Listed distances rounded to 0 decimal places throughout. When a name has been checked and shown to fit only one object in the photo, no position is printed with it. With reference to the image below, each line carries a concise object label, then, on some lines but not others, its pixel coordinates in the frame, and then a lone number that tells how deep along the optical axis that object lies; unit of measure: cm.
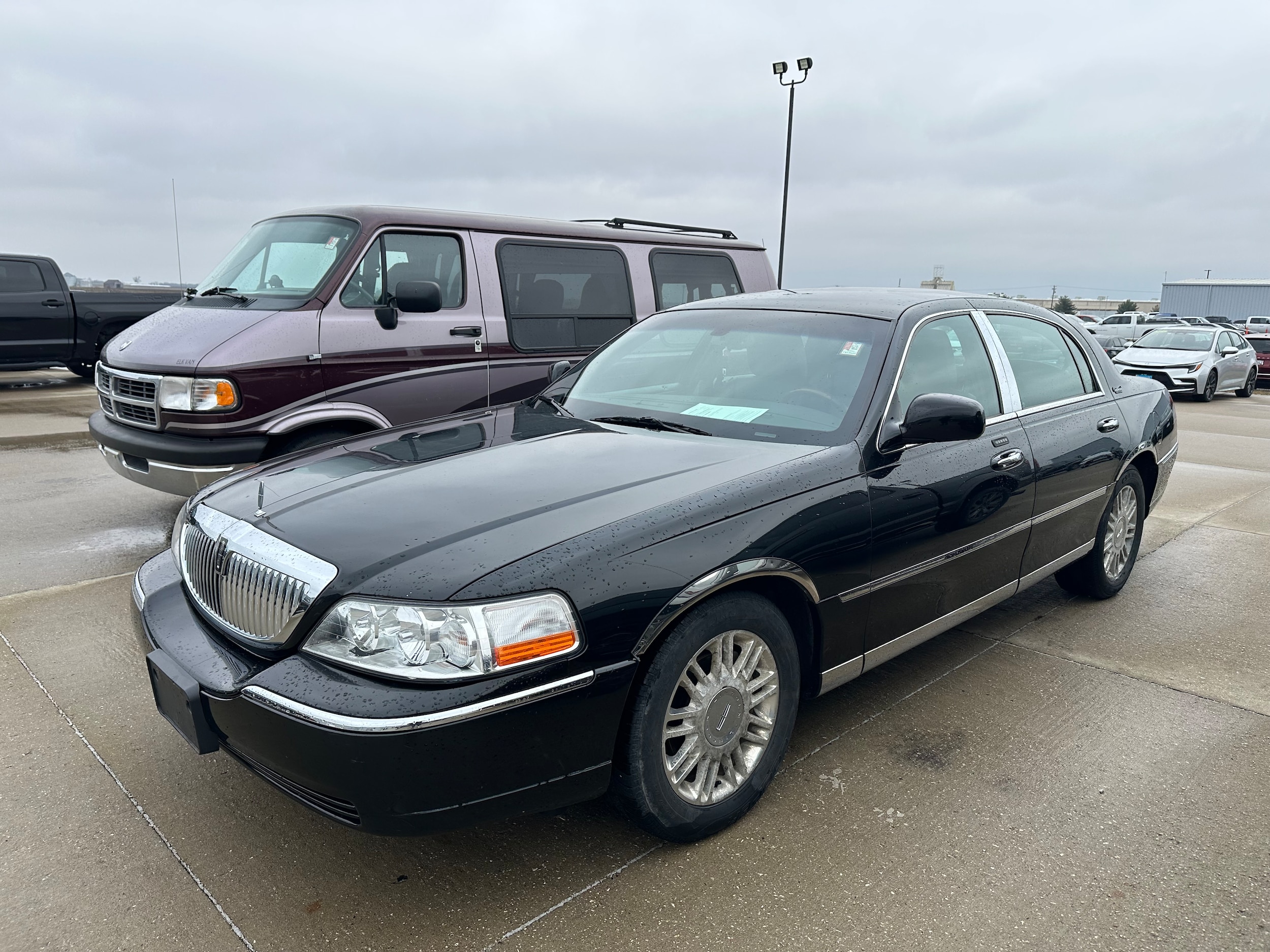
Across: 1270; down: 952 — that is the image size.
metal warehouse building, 6475
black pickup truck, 1312
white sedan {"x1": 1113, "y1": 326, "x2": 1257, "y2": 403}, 1769
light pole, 1817
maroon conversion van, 497
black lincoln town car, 210
